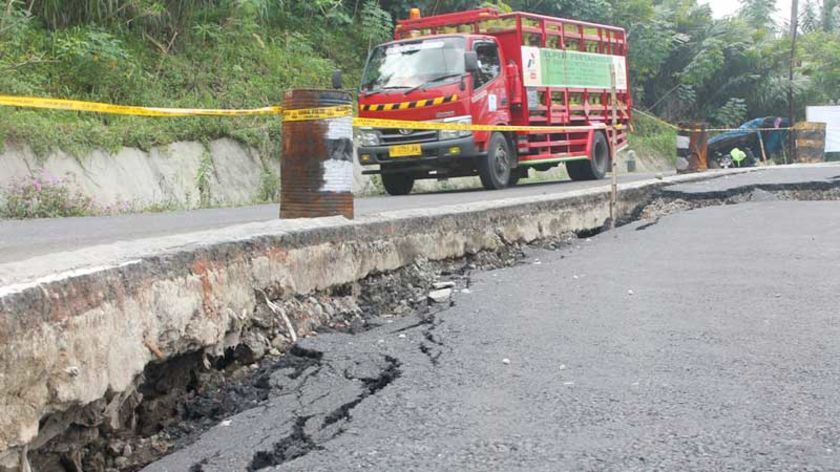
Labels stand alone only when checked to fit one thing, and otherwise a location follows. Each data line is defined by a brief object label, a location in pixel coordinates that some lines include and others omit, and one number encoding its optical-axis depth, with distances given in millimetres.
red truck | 13312
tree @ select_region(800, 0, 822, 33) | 48469
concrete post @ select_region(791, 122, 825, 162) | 25875
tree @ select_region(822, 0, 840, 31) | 48281
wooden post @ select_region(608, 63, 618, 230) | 10134
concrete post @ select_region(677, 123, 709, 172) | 17859
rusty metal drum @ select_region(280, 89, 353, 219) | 5895
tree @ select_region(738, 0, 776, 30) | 43781
